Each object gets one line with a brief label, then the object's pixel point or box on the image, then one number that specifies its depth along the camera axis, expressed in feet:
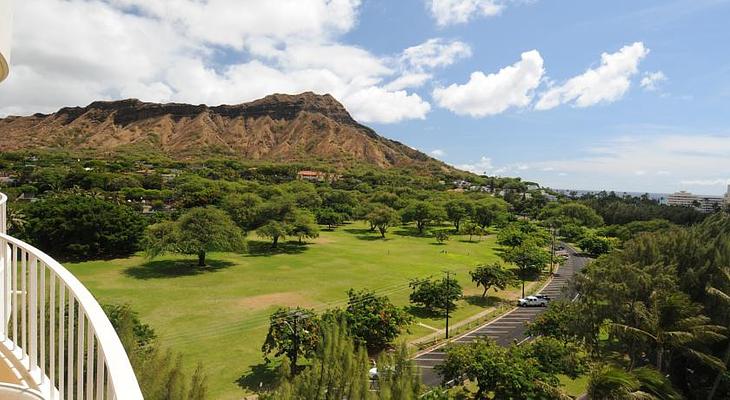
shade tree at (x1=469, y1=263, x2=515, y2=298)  103.09
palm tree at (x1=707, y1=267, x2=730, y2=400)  51.21
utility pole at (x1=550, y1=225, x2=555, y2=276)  142.51
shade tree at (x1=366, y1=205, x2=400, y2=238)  201.46
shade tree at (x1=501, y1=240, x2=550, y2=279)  129.80
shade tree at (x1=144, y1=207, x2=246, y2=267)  120.16
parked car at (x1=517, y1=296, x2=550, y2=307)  101.50
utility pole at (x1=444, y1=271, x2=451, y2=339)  79.60
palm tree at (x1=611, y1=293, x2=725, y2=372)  48.73
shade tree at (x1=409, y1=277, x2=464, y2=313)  89.45
